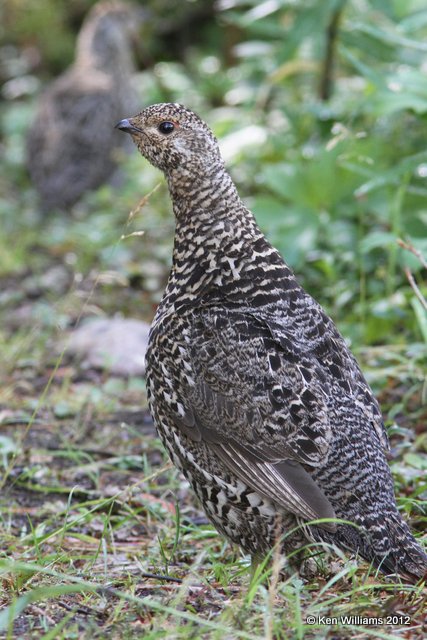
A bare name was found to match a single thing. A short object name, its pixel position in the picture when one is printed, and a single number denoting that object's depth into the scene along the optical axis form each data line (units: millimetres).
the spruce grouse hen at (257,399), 7180
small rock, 12945
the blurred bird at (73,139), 20719
